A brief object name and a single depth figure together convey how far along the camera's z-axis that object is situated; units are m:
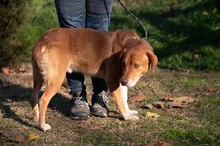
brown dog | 7.80
